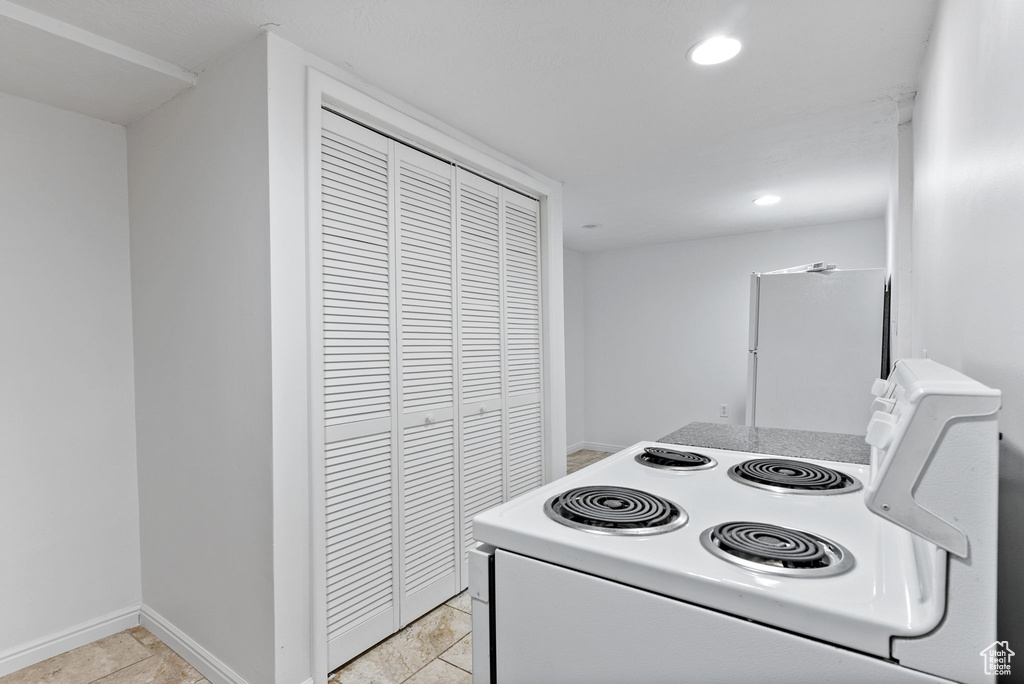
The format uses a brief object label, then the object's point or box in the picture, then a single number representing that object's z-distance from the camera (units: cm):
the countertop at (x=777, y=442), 151
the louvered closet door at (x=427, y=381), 221
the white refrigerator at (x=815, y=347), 312
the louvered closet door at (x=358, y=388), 189
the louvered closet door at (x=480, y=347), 254
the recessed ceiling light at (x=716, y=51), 175
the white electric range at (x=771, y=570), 55
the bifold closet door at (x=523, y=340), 286
